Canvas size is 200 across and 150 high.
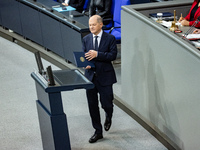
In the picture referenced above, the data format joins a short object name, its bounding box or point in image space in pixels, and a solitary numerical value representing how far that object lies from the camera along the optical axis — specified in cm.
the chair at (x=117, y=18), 1634
